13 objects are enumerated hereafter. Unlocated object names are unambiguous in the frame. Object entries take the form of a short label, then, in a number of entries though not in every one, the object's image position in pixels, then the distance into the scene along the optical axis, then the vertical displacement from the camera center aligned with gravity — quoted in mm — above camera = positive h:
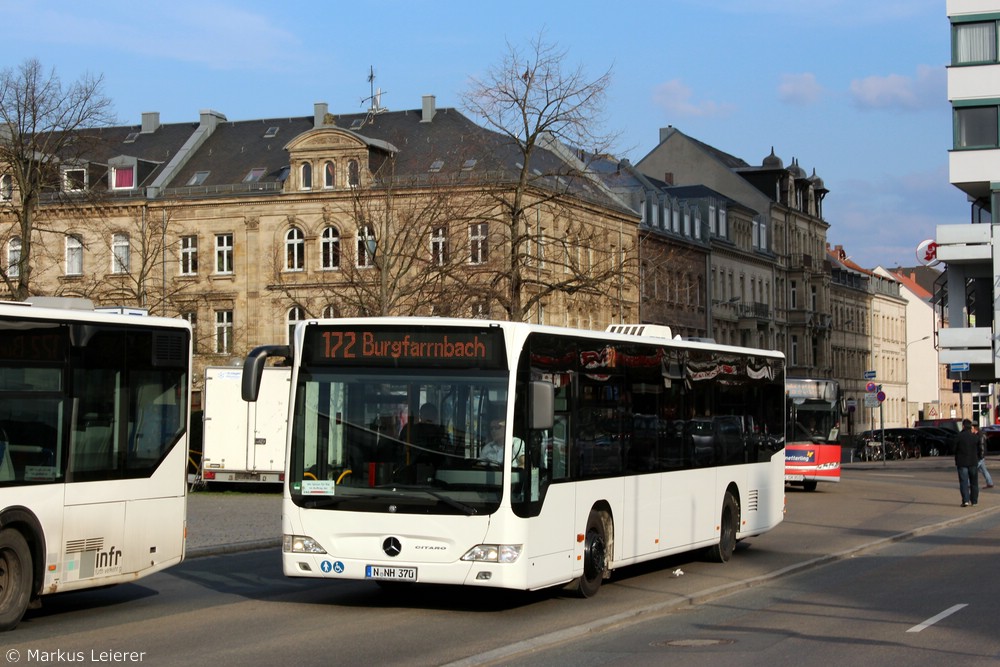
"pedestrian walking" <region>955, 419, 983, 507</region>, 31844 -81
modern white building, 60125 +12684
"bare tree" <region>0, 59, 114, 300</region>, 39812 +8505
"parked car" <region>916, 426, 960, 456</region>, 78000 +1173
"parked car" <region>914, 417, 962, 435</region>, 84212 +1971
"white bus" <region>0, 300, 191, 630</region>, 12234 +37
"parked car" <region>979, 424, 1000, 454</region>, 75000 +931
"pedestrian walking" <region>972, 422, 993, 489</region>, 40322 -537
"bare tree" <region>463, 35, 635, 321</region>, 35750 +6167
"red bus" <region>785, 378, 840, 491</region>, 39219 +676
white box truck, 38312 +581
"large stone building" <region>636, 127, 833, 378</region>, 94375 +13852
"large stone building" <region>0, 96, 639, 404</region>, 64750 +11162
